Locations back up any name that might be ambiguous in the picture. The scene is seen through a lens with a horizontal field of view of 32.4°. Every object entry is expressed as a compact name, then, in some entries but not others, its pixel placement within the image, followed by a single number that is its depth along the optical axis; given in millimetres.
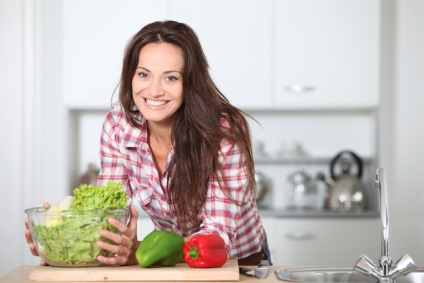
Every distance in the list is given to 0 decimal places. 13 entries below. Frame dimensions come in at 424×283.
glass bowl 1738
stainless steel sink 1958
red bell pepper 1789
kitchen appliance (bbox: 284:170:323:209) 4375
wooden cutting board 1733
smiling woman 2139
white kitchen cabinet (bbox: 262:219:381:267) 4082
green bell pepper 1794
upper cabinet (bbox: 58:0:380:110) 4176
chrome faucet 1808
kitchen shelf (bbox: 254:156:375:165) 4410
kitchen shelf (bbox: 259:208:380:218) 4082
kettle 4227
